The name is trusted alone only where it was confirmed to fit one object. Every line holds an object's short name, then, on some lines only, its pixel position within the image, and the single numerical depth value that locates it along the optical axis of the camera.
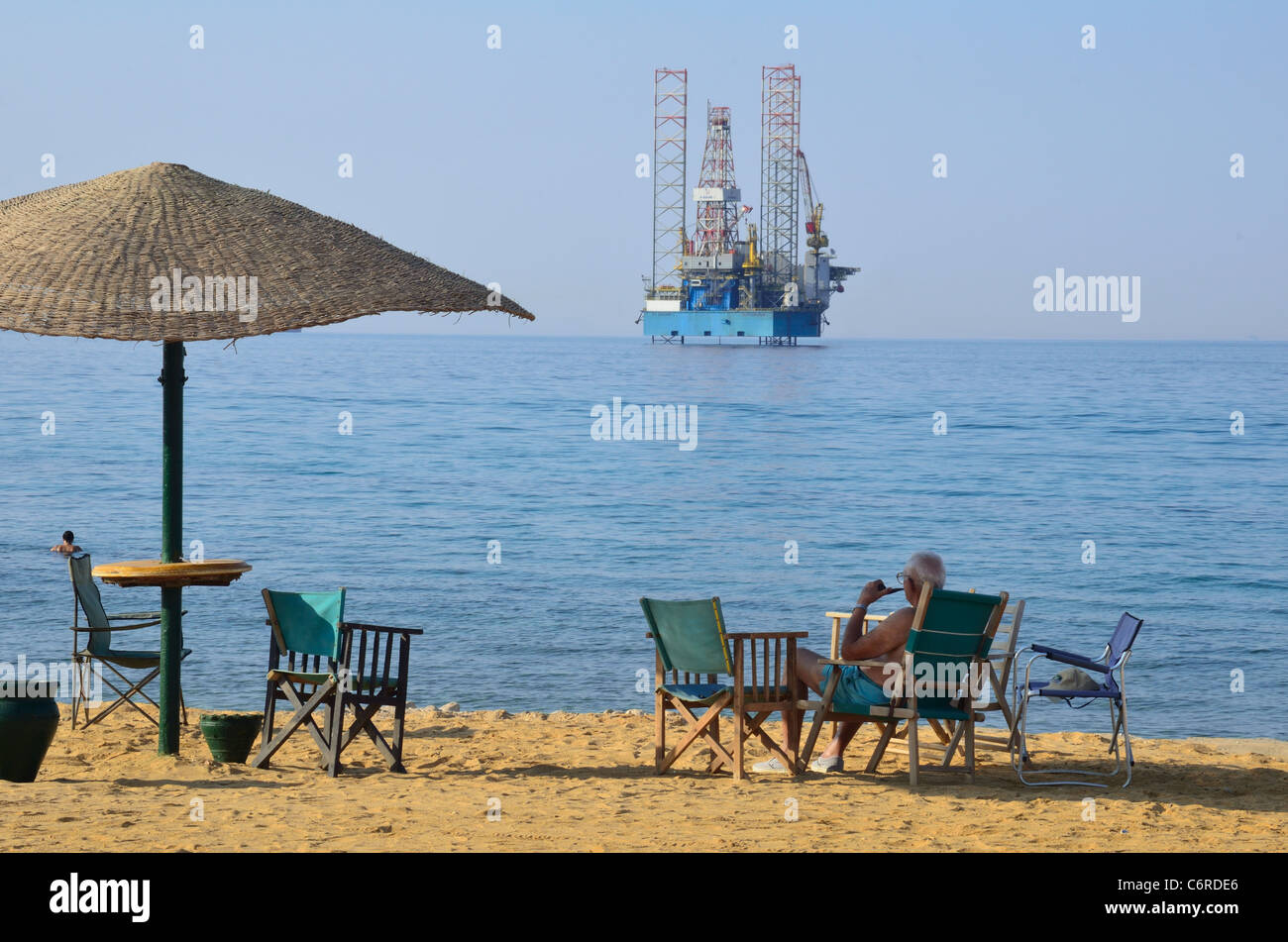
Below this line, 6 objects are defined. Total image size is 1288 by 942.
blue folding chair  11.54
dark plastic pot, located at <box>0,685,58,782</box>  10.37
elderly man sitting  11.52
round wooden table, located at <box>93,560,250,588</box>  11.24
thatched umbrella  10.55
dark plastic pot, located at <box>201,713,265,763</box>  11.73
